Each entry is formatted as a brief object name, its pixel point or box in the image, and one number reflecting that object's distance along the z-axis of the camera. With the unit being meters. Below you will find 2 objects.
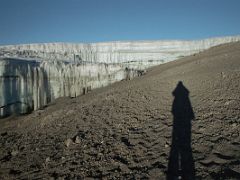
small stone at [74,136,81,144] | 4.67
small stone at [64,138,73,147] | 4.67
